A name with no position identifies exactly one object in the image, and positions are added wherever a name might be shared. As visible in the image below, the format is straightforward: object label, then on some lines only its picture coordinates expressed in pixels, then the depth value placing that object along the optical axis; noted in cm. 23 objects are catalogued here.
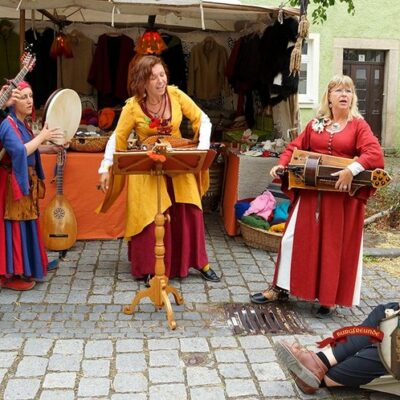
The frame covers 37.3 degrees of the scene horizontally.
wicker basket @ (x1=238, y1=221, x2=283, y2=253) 550
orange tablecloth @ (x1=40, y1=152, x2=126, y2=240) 565
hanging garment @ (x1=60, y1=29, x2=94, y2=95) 783
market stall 606
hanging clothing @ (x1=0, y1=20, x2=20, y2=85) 768
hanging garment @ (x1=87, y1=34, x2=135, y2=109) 776
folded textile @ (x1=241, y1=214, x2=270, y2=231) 560
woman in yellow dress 417
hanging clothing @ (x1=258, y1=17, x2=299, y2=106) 594
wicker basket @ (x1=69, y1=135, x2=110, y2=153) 567
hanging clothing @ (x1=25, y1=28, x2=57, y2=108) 769
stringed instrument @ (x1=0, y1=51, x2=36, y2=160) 399
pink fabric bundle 573
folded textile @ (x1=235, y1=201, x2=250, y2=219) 587
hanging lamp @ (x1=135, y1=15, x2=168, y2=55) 613
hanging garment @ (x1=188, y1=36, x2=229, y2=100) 796
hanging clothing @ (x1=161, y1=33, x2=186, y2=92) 789
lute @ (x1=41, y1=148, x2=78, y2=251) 527
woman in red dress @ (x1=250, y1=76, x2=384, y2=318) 379
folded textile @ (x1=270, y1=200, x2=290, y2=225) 569
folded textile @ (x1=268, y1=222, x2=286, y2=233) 554
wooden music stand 369
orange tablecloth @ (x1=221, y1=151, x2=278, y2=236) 605
